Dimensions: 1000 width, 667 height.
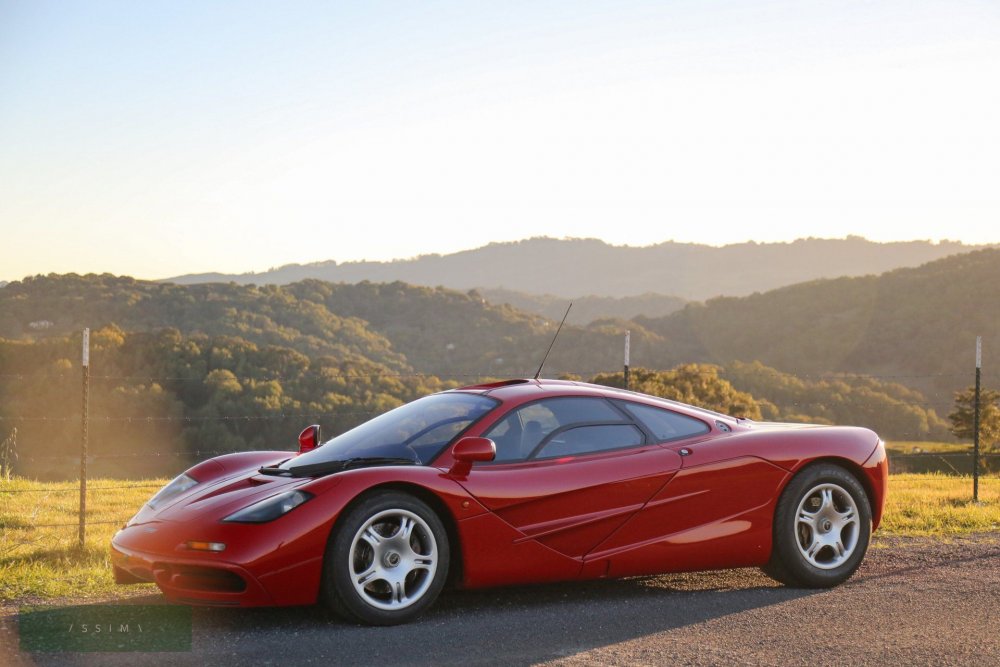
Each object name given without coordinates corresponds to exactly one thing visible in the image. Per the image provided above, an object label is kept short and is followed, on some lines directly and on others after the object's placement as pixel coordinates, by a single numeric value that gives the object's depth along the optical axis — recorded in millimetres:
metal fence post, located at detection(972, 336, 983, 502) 12117
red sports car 5305
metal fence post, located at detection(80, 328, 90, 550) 8406
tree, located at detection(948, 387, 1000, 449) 24375
